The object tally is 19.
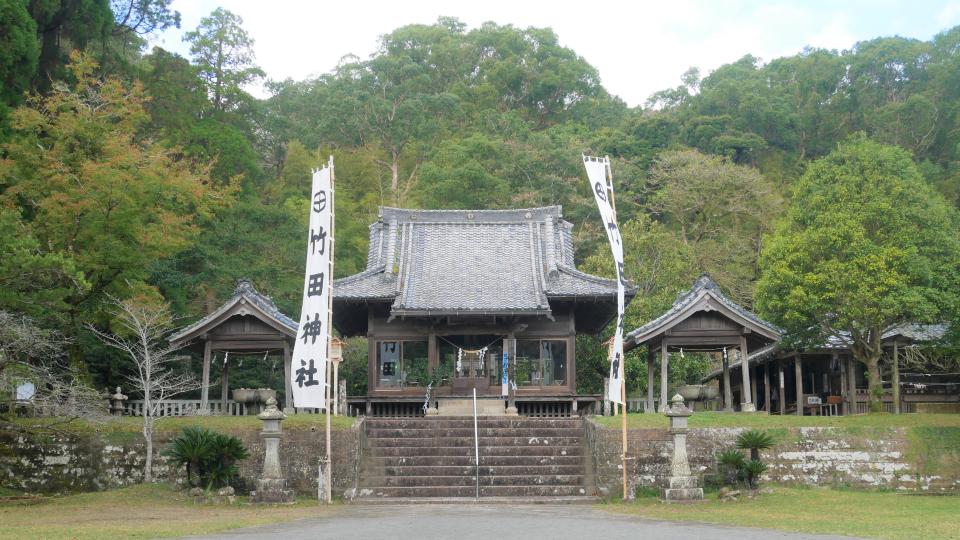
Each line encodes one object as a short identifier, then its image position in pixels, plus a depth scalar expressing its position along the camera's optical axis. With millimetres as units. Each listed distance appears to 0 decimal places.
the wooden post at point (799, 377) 32219
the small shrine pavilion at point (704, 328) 26625
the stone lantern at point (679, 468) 19609
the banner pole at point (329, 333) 20047
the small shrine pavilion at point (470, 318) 30109
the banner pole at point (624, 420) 20109
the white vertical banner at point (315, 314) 19547
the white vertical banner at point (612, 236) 20438
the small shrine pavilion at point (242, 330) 26609
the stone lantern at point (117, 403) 25406
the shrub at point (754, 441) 21141
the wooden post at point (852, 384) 31188
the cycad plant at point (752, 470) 20266
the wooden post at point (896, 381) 26814
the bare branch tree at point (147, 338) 22547
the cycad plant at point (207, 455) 20438
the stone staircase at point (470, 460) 21172
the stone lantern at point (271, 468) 19578
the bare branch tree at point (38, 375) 19469
